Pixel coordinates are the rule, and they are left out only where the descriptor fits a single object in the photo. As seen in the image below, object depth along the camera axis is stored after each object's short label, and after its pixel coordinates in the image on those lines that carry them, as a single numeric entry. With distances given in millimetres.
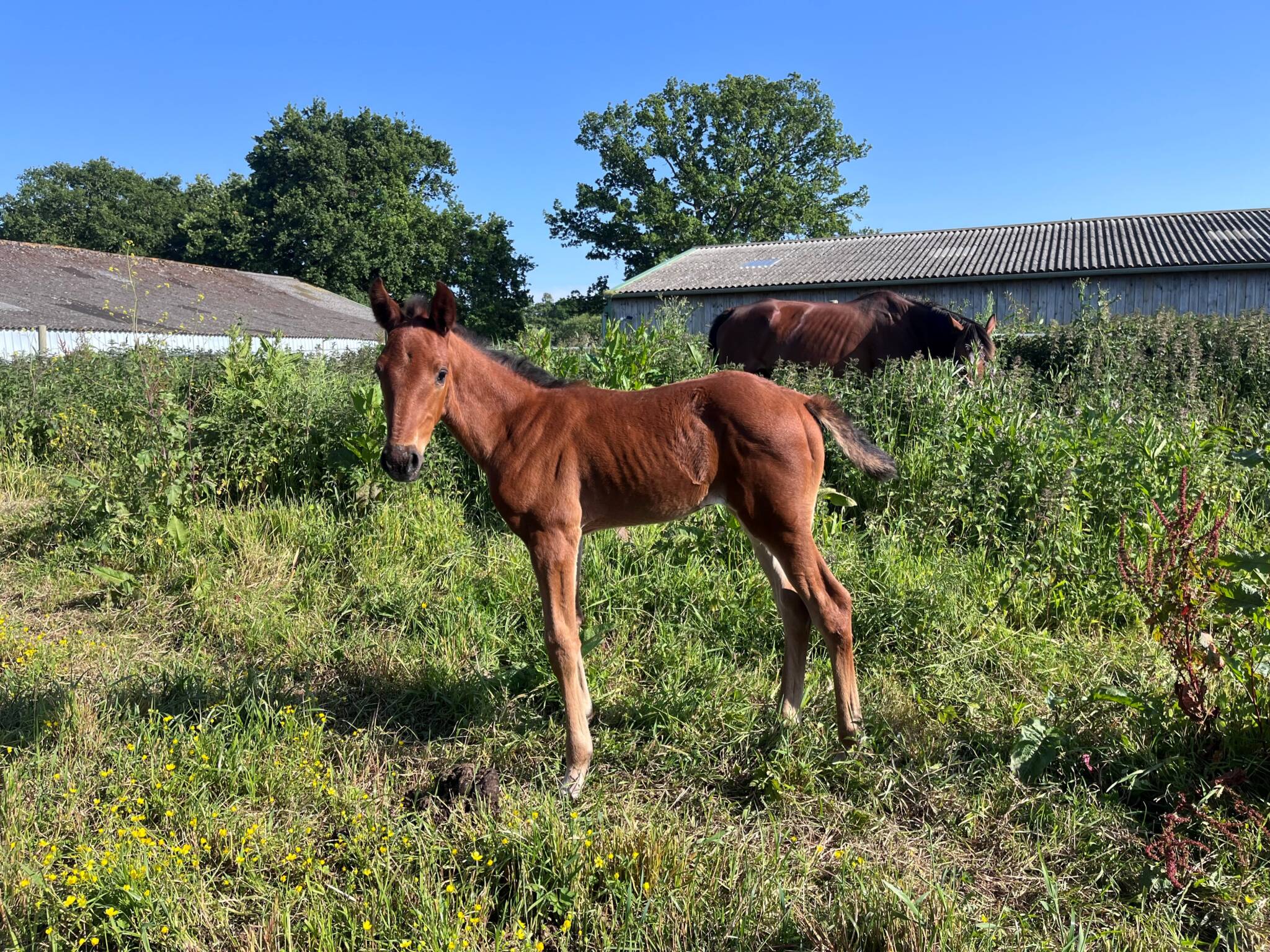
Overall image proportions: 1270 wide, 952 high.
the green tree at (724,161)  44406
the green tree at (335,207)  43688
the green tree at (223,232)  44281
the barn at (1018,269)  19375
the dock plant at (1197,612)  2797
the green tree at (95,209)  52375
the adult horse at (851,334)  8594
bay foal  3268
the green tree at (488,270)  44719
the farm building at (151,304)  21703
